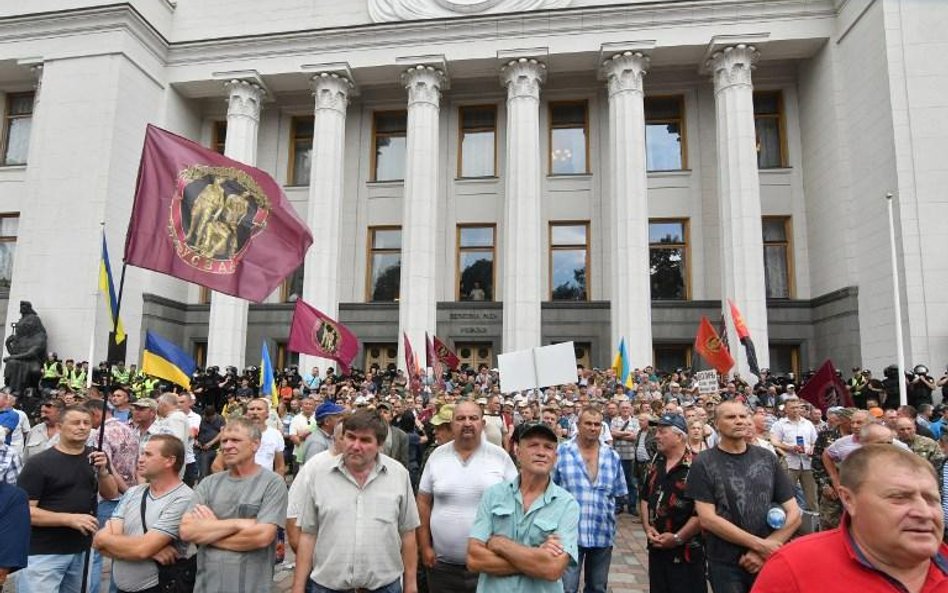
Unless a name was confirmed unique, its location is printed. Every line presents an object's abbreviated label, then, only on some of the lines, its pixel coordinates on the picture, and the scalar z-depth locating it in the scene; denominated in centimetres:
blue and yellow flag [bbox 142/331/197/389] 1020
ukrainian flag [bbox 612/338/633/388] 1706
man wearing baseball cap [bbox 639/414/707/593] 476
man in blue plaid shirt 500
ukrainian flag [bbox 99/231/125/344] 857
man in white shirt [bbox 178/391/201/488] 874
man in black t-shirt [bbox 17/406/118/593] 435
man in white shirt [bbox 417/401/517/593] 427
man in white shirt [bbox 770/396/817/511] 910
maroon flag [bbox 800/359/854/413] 1128
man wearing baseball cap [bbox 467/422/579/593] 325
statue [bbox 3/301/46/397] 1939
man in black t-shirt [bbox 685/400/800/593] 403
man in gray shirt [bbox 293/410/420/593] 362
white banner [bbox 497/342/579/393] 875
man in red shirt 182
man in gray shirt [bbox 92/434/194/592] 365
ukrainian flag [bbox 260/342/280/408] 1180
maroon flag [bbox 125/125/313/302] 622
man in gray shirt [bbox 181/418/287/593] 357
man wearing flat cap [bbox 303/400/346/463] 669
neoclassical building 2162
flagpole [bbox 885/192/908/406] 1212
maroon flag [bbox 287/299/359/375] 1159
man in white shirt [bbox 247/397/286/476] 796
